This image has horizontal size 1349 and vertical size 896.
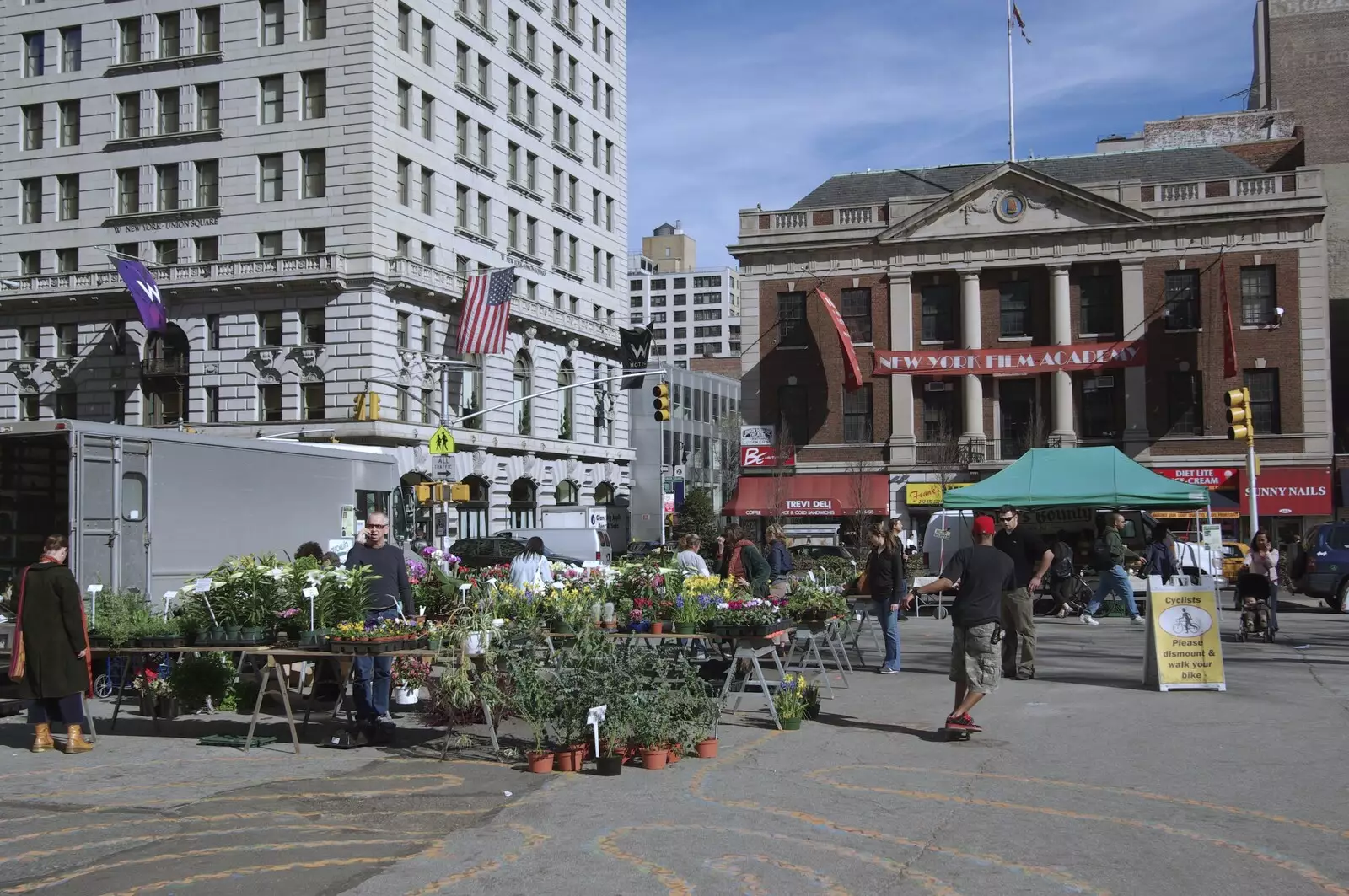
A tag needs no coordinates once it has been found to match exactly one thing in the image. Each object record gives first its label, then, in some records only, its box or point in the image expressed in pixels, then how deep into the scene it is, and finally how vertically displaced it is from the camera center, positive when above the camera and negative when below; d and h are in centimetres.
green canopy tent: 2480 +7
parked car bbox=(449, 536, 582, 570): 3388 -150
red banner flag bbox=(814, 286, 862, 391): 4469 +480
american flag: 4228 +604
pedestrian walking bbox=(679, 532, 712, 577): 1595 -82
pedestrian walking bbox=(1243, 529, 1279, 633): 2022 -125
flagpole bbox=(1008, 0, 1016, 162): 4728 +1402
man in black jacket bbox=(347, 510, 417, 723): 1142 -69
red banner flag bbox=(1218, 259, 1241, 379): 4162 +452
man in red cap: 1069 -117
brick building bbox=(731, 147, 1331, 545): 4331 +605
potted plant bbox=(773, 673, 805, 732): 1164 -197
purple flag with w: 4338 +731
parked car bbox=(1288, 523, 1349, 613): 2670 -175
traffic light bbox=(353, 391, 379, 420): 3725 +281
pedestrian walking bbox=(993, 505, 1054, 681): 1491 -139
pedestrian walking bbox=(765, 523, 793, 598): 2126 -110
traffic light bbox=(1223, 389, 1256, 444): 2508 +143
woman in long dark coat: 1055 -128
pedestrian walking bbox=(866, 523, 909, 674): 1578 -113
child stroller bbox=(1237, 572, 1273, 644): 1975 -188
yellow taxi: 3356 -194
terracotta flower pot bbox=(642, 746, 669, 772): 960 -203
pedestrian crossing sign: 3234 +140
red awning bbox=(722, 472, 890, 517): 4566 -13
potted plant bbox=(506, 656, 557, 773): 952 -159
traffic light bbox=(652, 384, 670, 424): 3027 +224
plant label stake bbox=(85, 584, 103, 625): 1176 -98
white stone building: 4547 +1088
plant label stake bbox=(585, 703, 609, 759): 928 -163
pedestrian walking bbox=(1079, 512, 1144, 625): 2216 -139
